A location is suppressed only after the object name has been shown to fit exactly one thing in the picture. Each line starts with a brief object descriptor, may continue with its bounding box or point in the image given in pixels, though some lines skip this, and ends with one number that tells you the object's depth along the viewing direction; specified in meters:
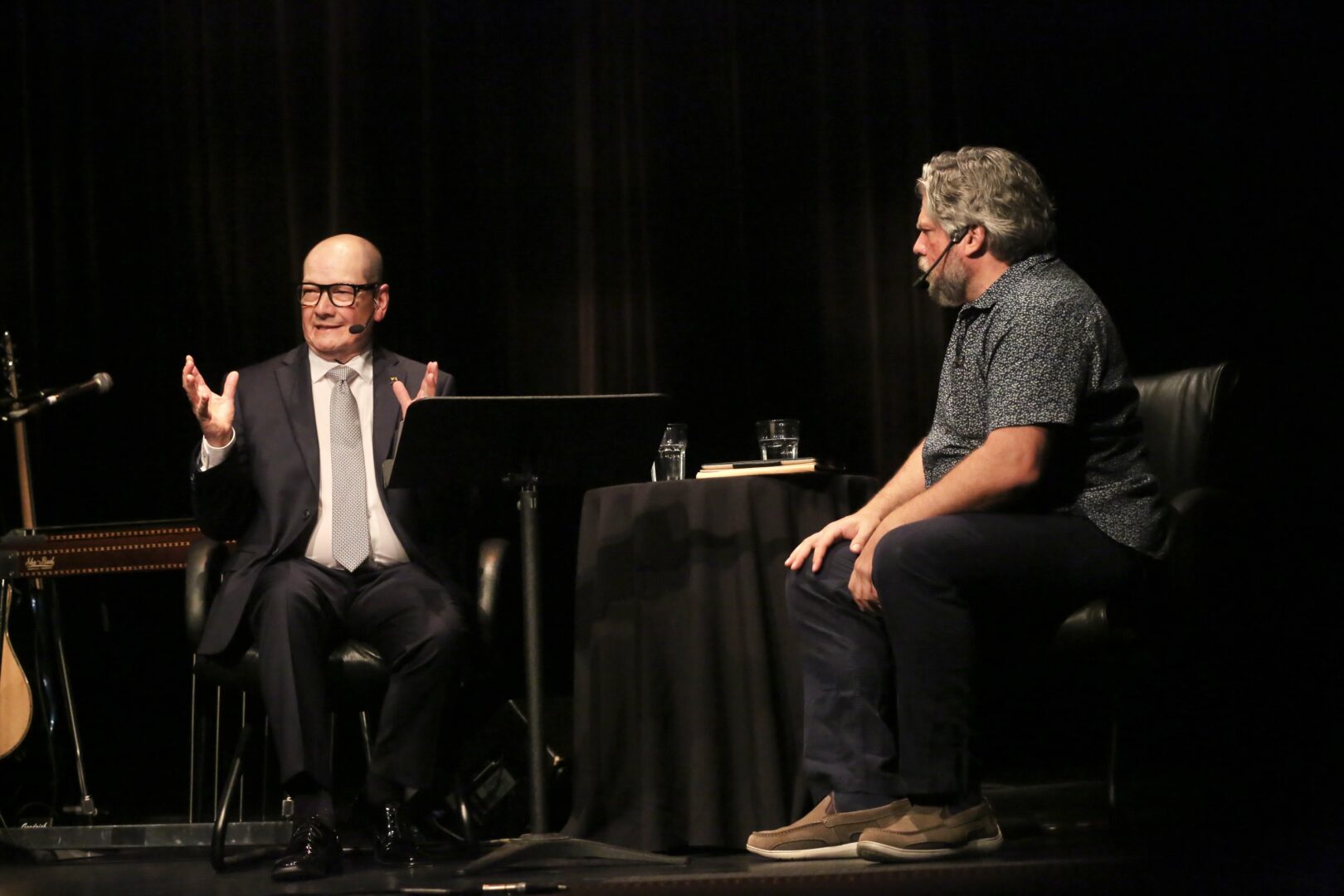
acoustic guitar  7.07
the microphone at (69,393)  7.19
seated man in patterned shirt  4.77
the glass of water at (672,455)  6.68
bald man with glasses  5.85
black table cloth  5.86
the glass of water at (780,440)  6.58
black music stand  5.41
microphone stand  7.35
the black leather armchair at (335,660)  6.16
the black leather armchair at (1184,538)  5.21
